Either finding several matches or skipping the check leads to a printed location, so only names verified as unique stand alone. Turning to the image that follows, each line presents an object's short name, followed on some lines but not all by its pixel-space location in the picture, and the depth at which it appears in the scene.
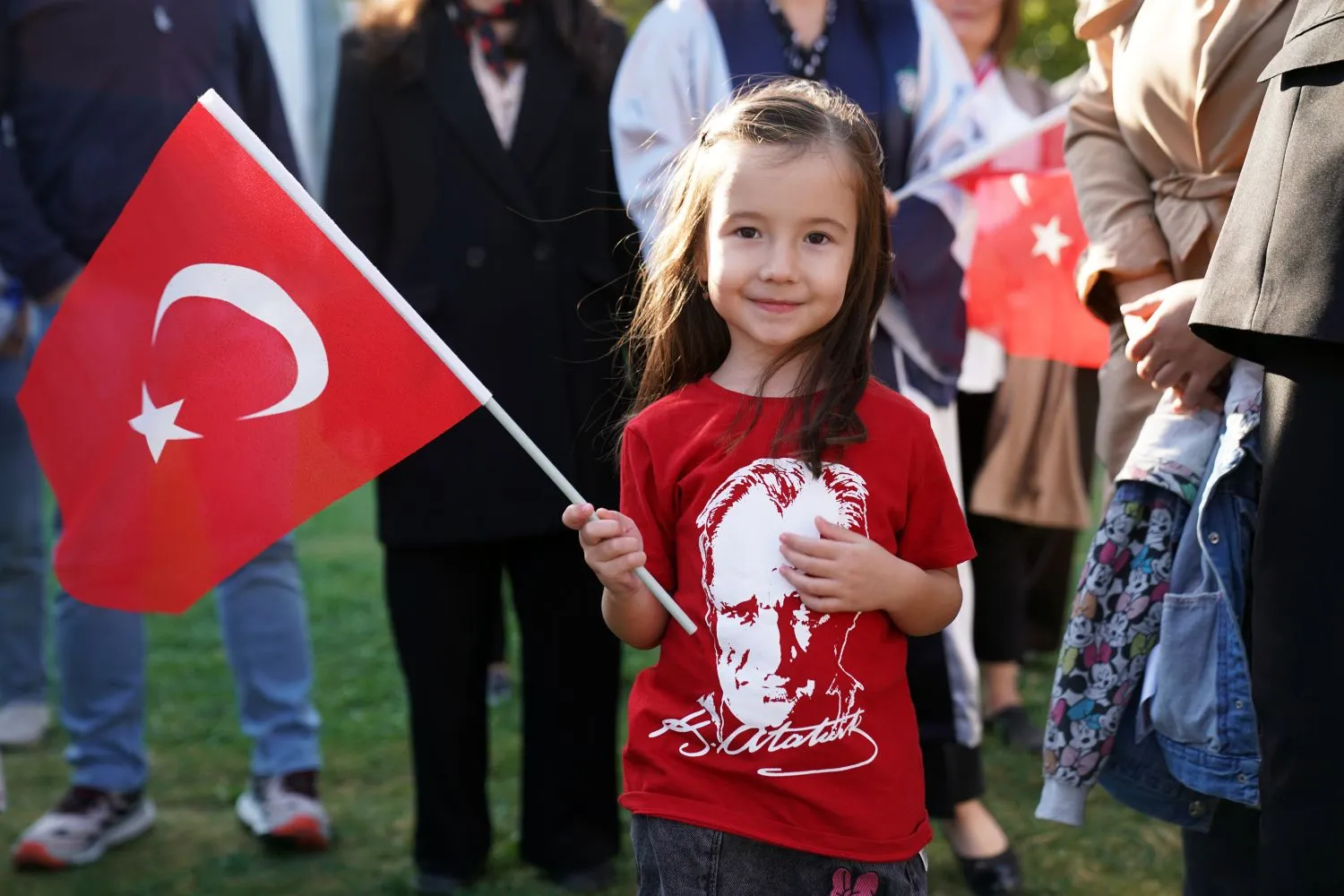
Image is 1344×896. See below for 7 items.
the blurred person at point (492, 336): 3.65
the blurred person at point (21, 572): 5.31
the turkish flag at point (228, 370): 2.40
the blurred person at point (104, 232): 3.95
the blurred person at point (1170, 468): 2.37
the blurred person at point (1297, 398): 2.02
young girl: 2.20
